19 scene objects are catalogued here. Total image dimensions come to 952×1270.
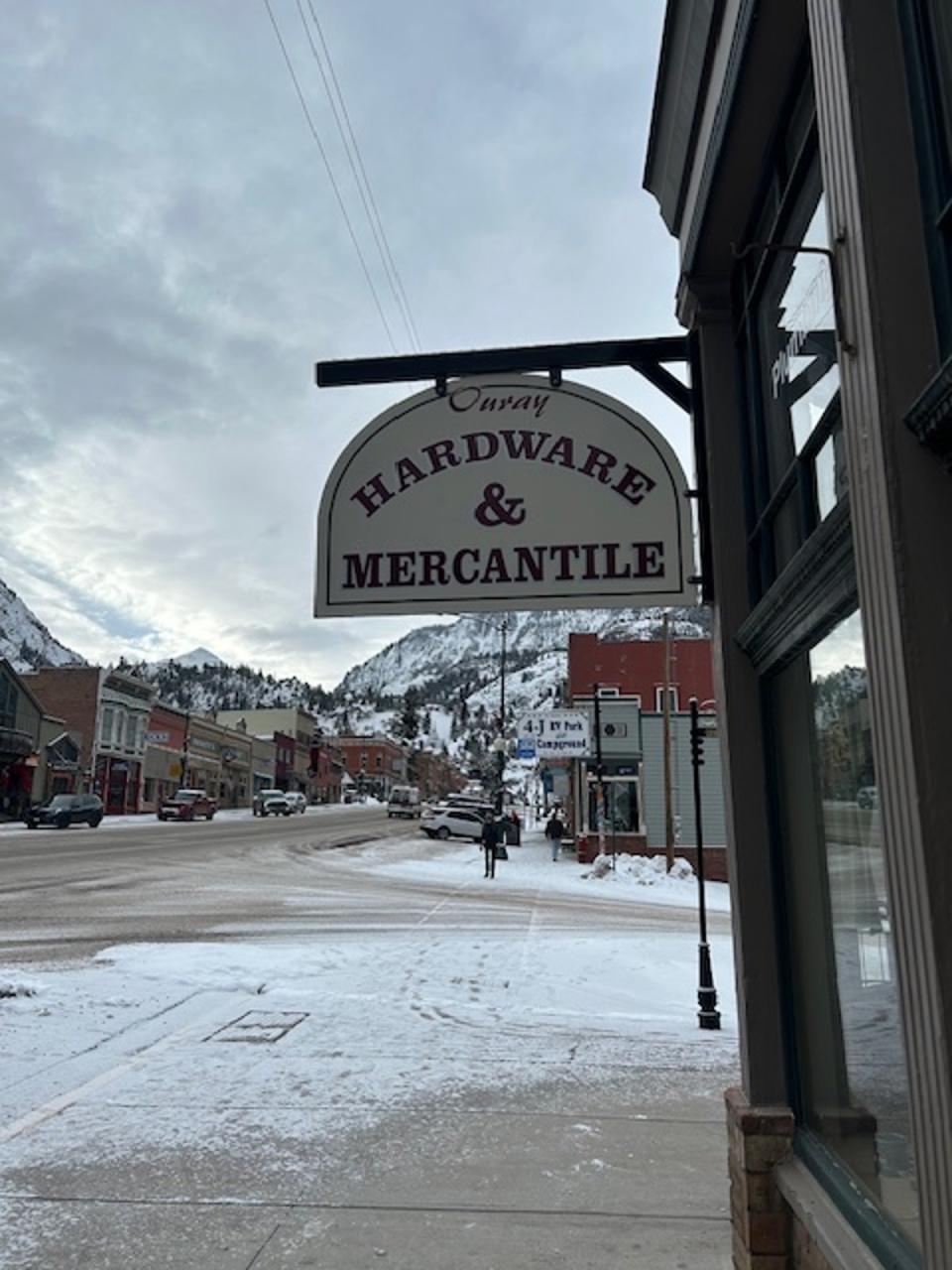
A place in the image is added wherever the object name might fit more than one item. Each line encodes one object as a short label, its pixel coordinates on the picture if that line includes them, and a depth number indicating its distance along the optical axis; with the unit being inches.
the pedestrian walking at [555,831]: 1342.6
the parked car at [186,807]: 1926.7
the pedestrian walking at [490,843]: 968.9
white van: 2453.2
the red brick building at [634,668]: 1348.4
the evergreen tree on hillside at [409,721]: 5915.4
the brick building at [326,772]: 4375.0
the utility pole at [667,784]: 1019.9
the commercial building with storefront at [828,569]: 83.0
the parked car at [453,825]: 1672.0
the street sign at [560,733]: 1132.5
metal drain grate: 298.2
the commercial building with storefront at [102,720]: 2191.2
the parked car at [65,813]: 1567.4
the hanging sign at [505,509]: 158.6
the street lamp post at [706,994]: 315.6
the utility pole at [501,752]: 1359.5
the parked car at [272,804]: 2404.0
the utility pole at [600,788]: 1017.7
